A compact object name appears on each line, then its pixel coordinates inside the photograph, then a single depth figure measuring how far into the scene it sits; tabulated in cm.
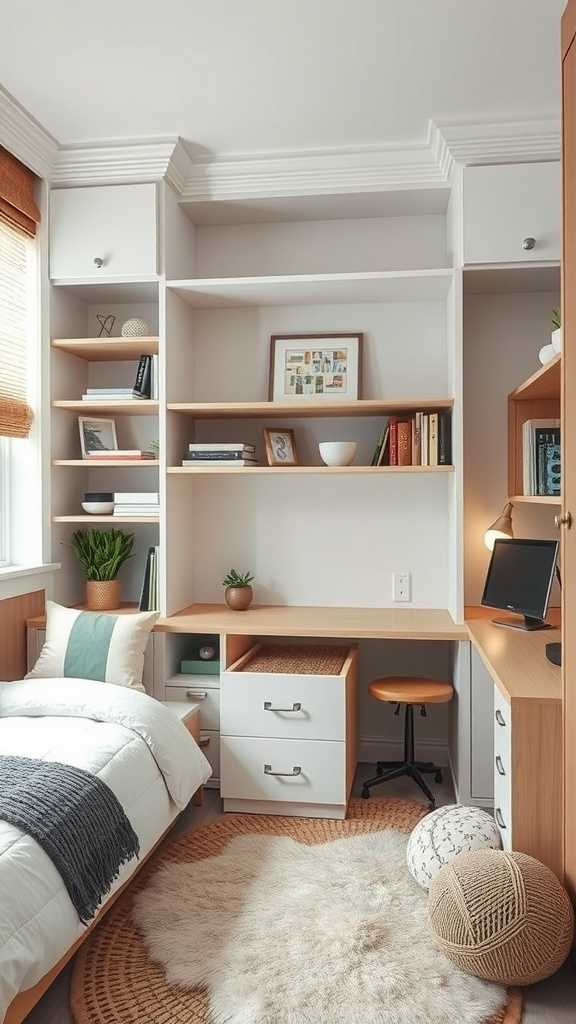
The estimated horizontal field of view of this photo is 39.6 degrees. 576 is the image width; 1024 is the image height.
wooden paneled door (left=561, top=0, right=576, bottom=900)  194
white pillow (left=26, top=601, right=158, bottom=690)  289
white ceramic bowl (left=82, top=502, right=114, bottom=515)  347
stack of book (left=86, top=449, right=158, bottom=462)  340
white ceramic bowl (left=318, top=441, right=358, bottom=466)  330
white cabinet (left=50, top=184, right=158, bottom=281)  325
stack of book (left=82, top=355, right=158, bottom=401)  336
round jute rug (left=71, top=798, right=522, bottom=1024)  189
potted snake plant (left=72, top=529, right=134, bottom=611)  350
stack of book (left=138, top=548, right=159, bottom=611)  341
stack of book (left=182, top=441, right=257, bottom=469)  333
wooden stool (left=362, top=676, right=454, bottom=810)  307
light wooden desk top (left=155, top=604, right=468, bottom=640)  304
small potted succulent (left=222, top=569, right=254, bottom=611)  344
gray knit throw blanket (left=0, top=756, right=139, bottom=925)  185
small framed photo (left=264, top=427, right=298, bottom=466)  342
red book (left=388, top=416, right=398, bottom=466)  326
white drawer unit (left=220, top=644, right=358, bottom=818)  298
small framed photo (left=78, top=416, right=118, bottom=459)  351
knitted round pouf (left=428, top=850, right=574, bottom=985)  188
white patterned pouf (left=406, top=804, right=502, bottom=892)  229
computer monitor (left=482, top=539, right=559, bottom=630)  284
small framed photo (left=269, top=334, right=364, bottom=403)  350
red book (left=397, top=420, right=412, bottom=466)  324
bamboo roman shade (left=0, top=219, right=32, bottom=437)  312
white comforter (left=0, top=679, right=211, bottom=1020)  166
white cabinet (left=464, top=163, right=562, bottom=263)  299
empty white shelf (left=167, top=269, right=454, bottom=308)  316
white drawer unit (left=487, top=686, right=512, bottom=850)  213
